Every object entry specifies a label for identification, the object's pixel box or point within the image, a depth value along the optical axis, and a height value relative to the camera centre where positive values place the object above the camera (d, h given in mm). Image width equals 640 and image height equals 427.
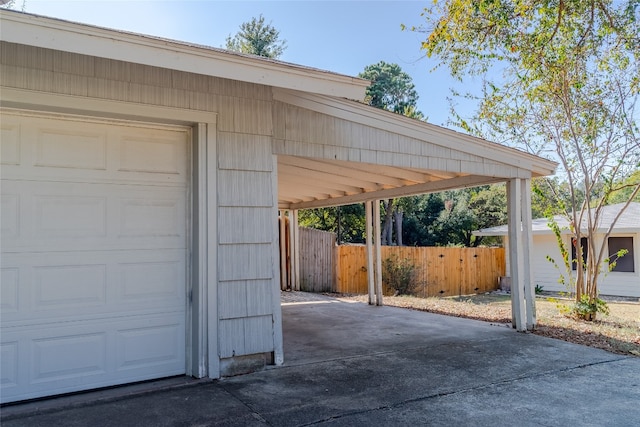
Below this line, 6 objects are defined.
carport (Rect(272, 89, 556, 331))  4980 +1067
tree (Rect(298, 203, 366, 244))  23094 +1085
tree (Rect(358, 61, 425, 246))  28000 +9429
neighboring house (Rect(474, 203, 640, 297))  13289 -437
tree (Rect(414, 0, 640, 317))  6102 +2662
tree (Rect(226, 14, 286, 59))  25422 +11315
